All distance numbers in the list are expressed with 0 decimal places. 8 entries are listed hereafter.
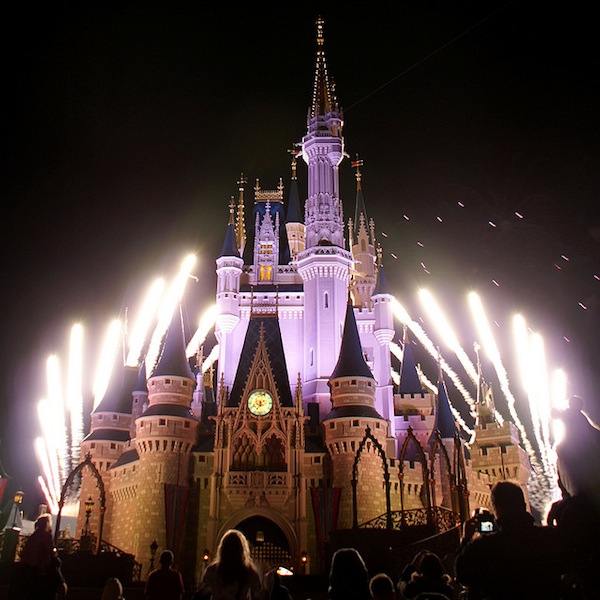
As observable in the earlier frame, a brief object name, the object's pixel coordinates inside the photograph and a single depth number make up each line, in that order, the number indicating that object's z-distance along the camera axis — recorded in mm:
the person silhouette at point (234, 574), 6320
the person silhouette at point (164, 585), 8500
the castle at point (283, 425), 36031
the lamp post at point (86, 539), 31391
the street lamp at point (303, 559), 34219
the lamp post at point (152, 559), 28219
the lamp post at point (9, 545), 21156
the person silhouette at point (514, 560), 5184
